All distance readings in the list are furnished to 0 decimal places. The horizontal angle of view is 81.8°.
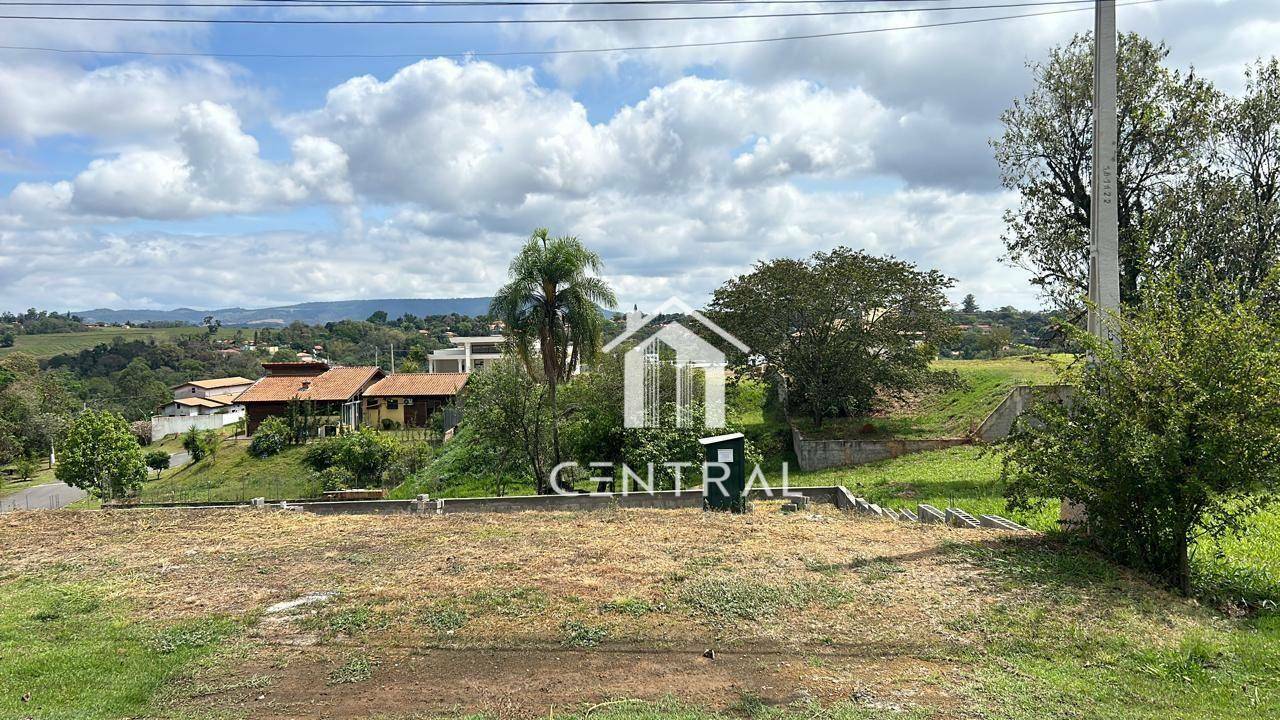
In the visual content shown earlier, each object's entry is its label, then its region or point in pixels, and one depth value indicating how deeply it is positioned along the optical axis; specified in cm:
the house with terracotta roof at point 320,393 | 4044
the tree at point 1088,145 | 1512
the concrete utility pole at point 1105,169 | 901
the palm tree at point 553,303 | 1633
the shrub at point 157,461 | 3531
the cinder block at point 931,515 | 1070
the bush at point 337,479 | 2314
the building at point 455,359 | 6562
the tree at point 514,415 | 1691
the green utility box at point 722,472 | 1202
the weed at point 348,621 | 624
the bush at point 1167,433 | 670
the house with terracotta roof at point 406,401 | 4172
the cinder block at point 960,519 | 1032
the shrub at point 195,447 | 3553
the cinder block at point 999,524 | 964
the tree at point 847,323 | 2403
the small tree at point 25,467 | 3928
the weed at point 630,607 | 660
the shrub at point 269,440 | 3438
